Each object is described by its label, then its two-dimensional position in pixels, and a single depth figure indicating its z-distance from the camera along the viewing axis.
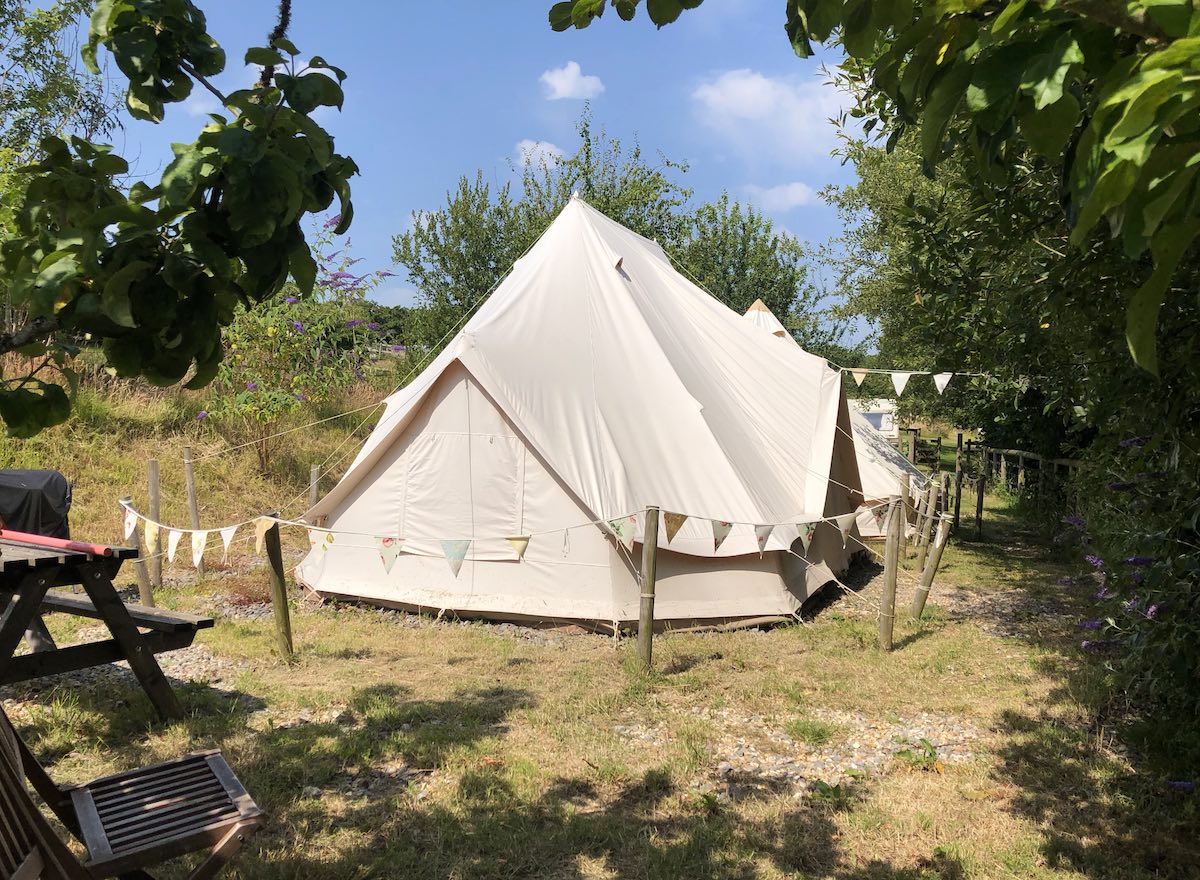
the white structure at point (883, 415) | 26.12
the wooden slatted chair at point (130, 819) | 2.13
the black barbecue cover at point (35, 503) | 7.12
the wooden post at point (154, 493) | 8.50
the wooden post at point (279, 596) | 6.14
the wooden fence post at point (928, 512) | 10.42
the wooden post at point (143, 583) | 7.45
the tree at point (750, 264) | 26.00
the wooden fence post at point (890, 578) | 6.83
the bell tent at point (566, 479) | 7.61
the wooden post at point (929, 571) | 7.66
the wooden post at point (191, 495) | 9.35
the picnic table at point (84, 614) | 4.35
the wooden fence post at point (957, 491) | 13.72
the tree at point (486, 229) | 23.88
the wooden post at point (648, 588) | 6.20
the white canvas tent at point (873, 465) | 11.87
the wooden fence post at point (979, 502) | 13.69
